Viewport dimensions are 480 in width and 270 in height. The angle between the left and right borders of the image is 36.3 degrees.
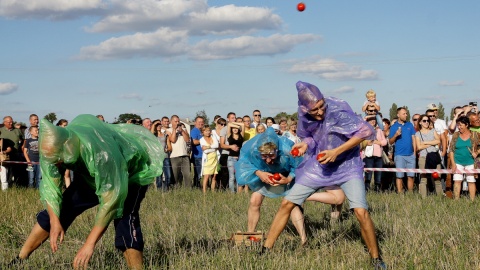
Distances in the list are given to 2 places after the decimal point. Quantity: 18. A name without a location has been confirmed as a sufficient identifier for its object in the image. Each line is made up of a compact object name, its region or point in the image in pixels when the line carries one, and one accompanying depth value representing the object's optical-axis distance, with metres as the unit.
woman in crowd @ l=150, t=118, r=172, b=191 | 16.30
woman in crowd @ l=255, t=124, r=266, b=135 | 15.61
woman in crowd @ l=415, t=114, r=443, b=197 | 15.00
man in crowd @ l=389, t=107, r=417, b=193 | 15.04
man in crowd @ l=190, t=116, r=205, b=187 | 16.92
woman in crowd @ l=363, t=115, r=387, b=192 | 15.41
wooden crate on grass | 7.85
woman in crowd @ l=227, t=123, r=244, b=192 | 15.60
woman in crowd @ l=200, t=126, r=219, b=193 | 16.28
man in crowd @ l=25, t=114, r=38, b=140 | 16.17
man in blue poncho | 9.02
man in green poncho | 5.63
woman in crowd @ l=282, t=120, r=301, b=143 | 15.30
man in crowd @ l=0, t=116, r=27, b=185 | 16.91
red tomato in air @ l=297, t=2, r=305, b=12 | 11.98
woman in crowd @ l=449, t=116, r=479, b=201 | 13.70
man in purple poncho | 7.43
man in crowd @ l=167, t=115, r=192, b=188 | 16.16
